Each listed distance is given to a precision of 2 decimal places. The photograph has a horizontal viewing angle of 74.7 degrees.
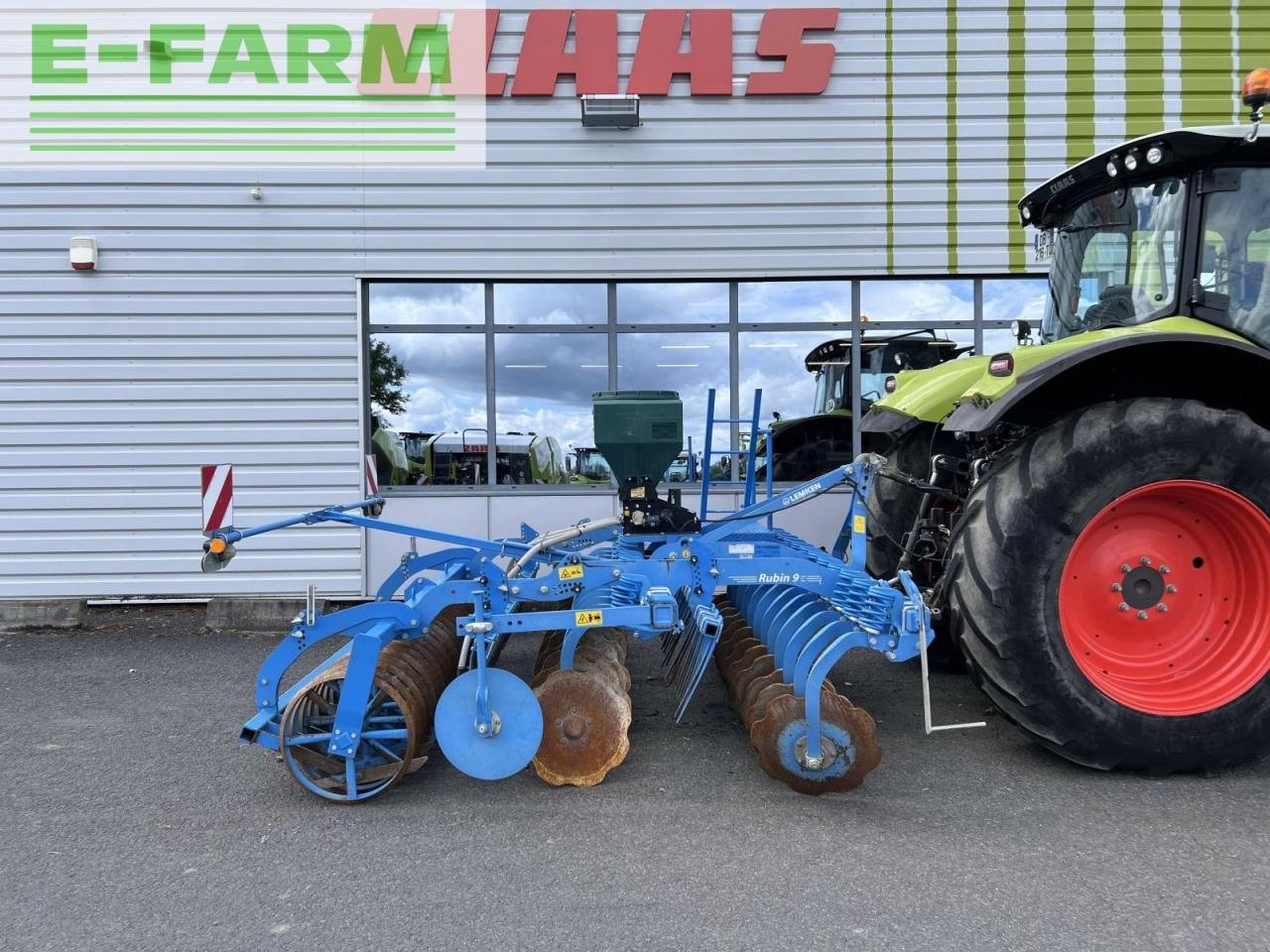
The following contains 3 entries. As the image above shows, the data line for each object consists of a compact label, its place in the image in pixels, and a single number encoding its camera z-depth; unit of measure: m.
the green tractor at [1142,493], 3.20
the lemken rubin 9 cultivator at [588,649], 3.13
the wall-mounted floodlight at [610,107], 6.24
